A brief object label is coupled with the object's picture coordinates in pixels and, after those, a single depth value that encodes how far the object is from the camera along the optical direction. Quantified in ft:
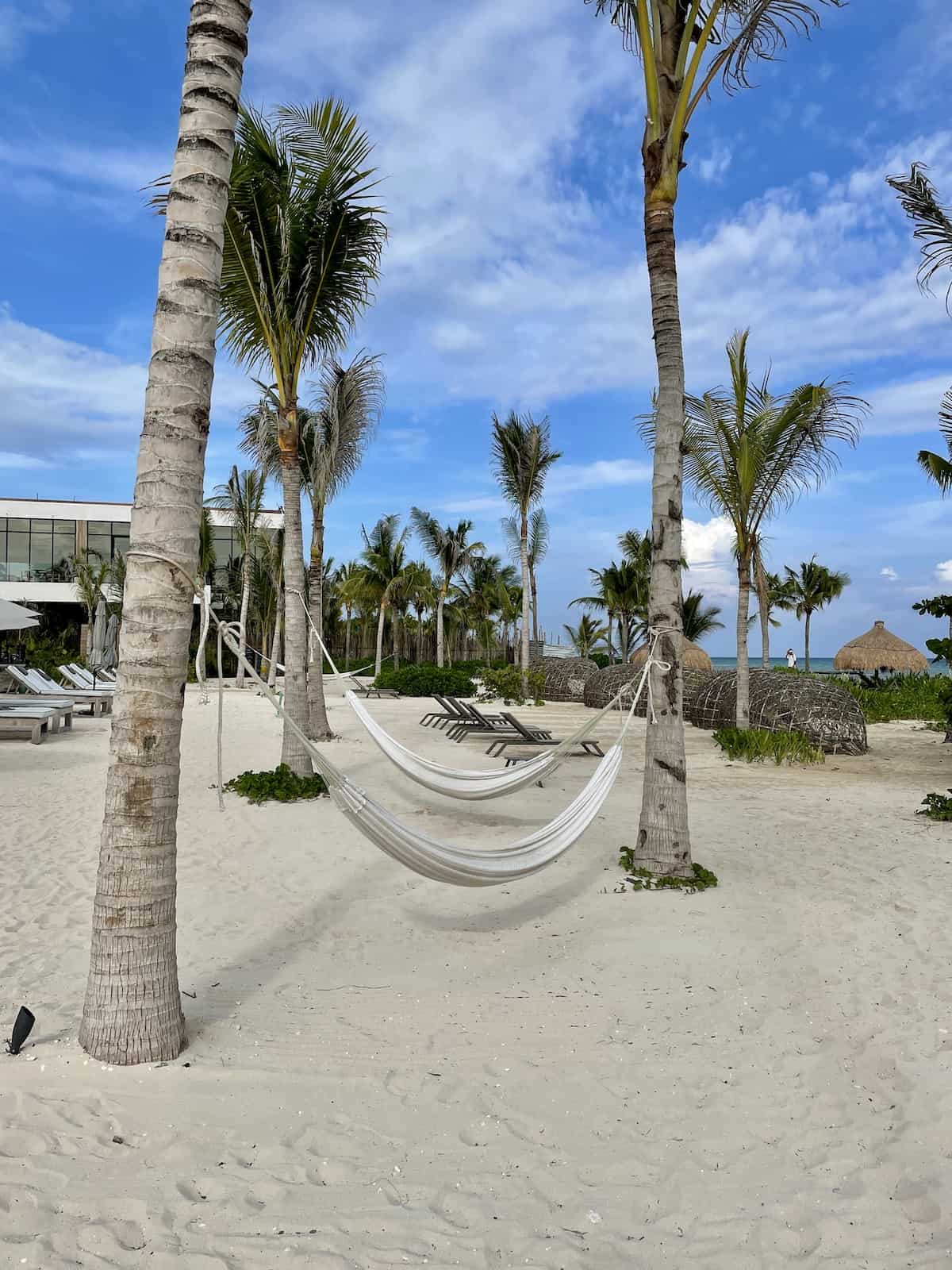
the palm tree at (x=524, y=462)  58.13
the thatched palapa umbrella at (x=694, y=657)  70.70
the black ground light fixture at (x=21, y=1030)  8.19
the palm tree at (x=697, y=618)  91.56
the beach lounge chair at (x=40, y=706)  33.99
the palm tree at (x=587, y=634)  108.88
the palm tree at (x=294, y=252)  22.66
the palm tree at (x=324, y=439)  34.50
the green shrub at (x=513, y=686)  59.98
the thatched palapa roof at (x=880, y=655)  79.00
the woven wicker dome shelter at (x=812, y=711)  33.96
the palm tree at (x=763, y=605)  51.24
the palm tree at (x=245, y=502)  73.41
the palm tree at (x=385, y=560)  93.61
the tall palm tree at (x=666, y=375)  14.74
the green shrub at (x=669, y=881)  14.29
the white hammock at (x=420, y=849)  10.00
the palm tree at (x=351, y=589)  94.48
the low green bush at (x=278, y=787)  21.74
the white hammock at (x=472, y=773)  14.28
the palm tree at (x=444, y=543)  87.97
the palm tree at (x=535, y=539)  76.69
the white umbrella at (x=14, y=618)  35.58
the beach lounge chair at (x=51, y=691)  41.65
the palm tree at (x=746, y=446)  32.68
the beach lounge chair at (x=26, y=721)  32.14
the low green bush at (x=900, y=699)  51.49
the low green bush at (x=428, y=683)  67.51
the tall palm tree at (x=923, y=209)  23.98
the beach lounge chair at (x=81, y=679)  48.78
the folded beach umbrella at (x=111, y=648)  59.88
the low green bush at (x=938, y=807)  20.13
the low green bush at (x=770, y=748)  30.86
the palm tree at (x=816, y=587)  95.09
